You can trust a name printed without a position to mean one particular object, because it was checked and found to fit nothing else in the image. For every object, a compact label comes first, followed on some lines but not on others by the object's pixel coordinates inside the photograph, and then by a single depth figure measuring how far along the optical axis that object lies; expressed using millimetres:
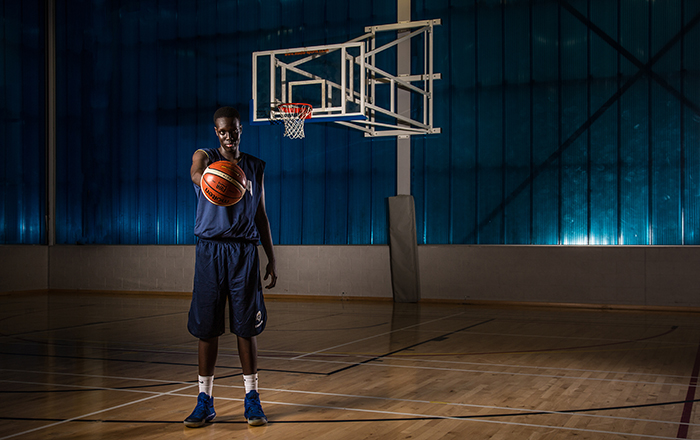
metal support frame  10398
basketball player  4023
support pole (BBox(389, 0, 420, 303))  13023
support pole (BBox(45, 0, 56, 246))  16359
